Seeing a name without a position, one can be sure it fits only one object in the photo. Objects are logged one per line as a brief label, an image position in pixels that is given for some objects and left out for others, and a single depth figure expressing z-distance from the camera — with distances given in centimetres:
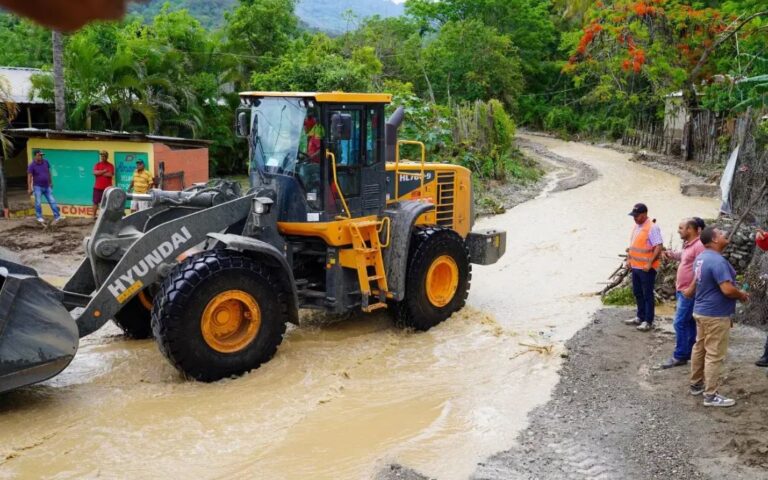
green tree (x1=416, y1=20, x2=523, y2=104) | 3512
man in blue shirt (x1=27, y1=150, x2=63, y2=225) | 1509
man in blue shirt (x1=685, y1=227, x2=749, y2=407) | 690
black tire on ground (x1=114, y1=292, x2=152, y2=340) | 902
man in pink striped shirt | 784
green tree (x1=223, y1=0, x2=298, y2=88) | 2588
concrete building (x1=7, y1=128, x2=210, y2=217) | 1625
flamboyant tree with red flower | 2633
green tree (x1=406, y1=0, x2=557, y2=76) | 4141
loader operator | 855
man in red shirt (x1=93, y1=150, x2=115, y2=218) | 1538
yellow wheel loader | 730
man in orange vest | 927
